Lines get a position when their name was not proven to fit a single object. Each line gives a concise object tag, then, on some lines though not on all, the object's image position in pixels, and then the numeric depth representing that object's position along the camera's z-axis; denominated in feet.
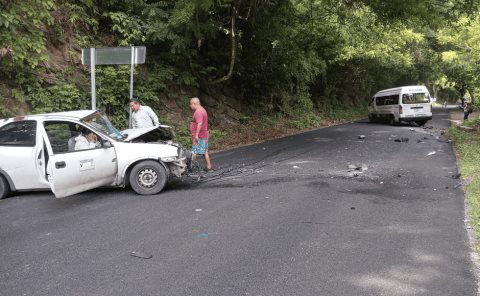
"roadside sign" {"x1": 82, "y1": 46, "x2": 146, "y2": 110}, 33.73
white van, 80.89
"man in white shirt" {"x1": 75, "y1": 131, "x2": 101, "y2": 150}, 25.30
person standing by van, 90.84
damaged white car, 25.40
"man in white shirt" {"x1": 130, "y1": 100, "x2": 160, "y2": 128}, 33.27
